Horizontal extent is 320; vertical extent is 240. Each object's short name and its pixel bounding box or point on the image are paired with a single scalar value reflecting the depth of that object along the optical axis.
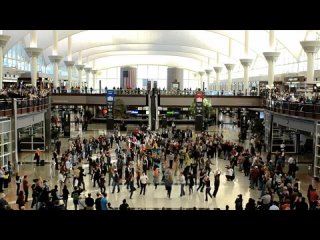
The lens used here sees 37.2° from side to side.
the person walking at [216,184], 18.80
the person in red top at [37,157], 26.64
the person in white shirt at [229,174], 22.48
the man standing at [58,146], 30.28
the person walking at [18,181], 18.44
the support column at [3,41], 31.98
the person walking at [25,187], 17.41
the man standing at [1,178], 19.18
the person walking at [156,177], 20.70
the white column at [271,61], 41.81
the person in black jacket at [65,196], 16.36
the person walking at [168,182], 18.47
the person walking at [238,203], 14.11
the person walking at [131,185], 18.78
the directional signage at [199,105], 43.84
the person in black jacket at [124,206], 13.04
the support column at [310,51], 34.84
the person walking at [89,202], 14.23
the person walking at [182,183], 19.11
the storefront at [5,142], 23.27
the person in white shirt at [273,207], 13.00
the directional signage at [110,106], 44.03
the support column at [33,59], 42.84
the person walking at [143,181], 19.16
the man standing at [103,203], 14.06
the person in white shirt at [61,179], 20.00
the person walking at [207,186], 18.50
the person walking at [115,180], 19.62
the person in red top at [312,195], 15.39
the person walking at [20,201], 15.30
